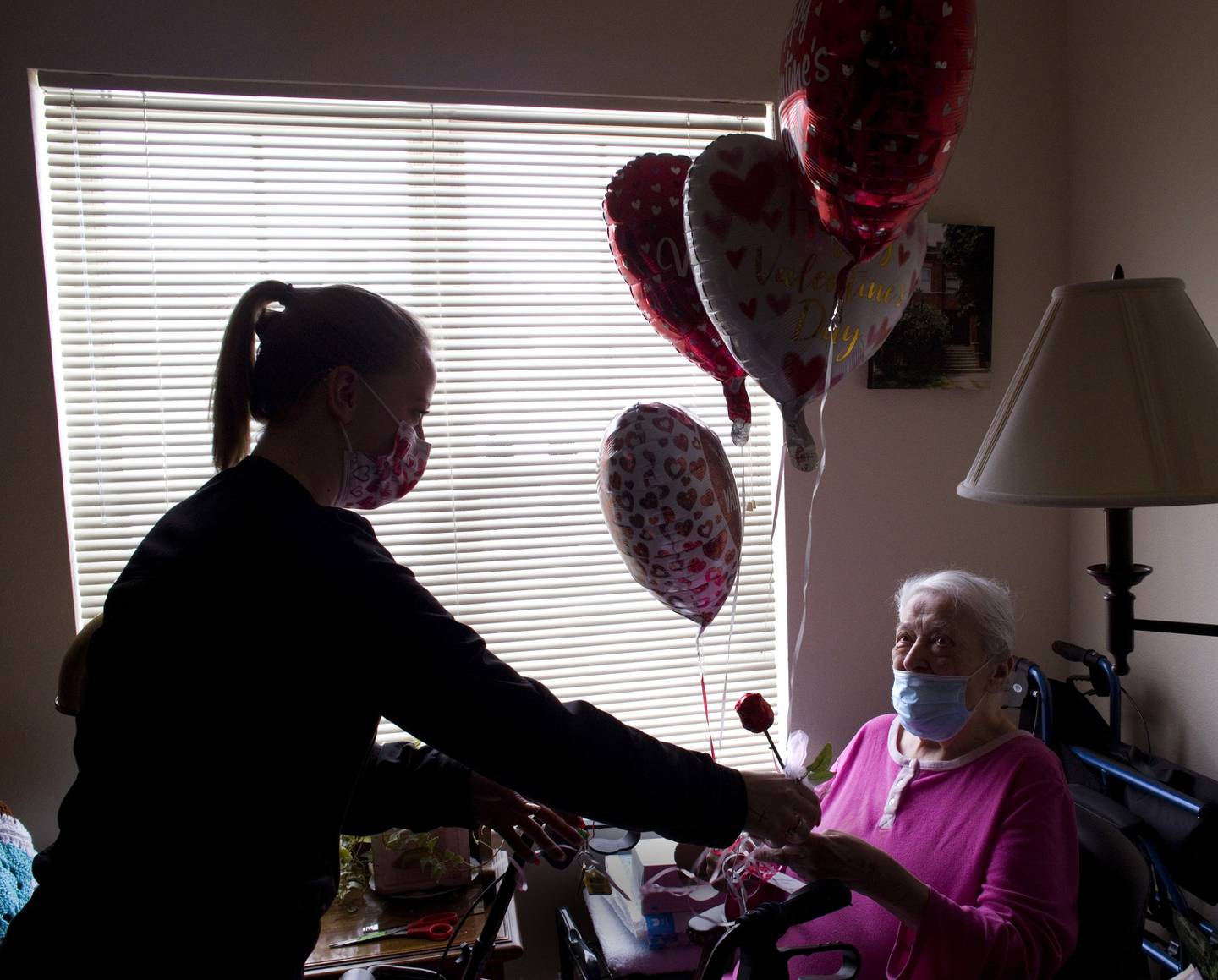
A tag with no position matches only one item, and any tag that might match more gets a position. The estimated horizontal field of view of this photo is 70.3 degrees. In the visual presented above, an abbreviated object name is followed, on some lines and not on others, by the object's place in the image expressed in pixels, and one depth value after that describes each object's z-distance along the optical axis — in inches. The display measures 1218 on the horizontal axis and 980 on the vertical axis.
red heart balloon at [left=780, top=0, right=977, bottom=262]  39.1
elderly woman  53.2
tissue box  70.4
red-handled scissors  68.7
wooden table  65.8
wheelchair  54.7
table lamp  37.3
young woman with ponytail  38.2
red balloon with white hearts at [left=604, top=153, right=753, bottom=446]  57.6
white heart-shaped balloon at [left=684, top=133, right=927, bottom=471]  48.9
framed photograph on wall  95.0
